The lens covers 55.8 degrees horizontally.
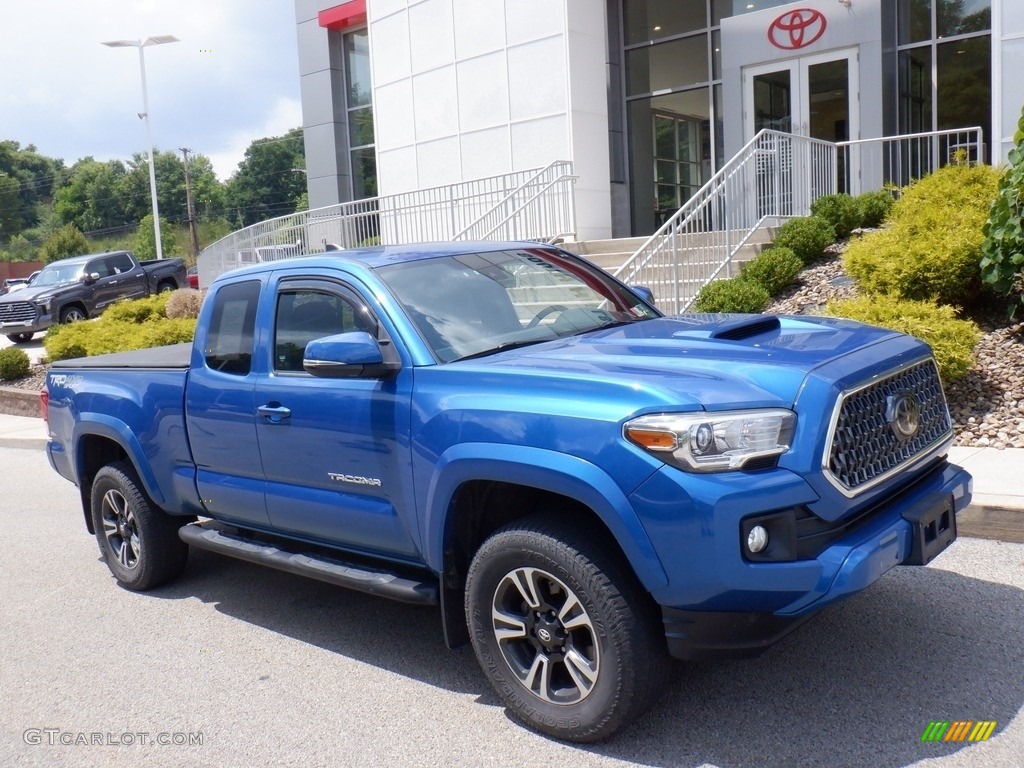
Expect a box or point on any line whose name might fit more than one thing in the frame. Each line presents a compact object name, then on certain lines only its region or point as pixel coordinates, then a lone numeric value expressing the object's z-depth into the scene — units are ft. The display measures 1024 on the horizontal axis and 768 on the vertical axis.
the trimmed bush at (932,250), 28.27
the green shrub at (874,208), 41.09
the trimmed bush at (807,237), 37.93
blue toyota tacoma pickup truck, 10.71
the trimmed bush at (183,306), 60.70
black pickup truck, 72.18
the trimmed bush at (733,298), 33.63
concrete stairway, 40.73
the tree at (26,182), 366.14
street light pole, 113.09
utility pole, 250.57
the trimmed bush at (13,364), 53.62
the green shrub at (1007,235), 26.43
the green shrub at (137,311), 59.88
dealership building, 53.06
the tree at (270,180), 329.72
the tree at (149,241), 274.57
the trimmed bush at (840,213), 40.16
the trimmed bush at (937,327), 24.68
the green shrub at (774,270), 35.68
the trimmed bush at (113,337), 48.73
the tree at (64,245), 218.79
